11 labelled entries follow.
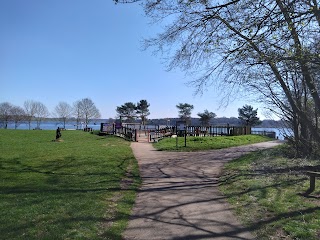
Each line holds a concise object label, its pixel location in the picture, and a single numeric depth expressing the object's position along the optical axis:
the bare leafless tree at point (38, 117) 63.12
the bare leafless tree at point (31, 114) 61.90
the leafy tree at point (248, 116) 47.36
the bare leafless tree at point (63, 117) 65.51
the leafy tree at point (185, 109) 54.21
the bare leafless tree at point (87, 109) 61.60
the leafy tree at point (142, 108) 57.37
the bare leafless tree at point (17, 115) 61.83
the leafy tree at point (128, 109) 58.65
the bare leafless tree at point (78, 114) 61.69
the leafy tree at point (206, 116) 46.62
